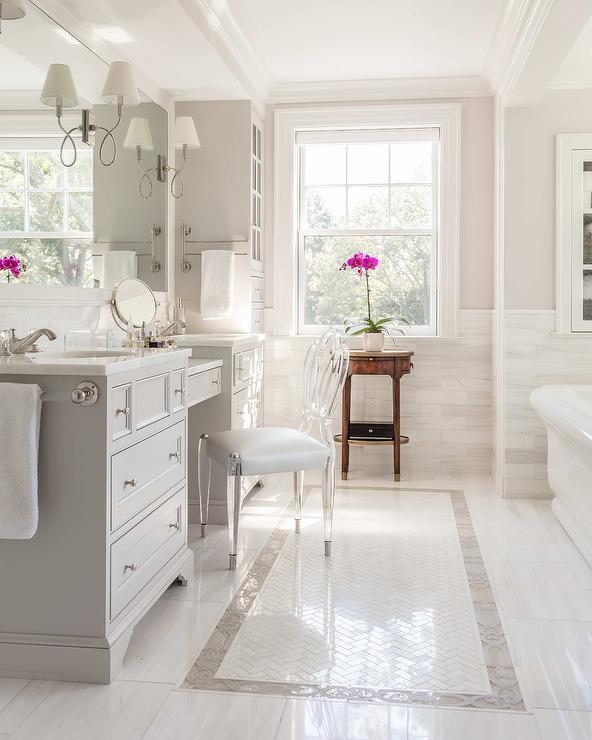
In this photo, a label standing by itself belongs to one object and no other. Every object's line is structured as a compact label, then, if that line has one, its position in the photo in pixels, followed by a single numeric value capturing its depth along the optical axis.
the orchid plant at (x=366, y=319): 5.07
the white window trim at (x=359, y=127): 5.19
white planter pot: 5.02
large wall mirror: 2.91
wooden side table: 4.93
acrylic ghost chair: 3.32
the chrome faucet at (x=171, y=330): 4.06
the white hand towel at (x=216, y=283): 4.88
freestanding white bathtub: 3.38
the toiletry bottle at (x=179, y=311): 4.83
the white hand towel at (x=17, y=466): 2.15
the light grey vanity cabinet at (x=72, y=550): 2.22
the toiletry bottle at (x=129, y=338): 3.45
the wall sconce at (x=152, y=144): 4.18
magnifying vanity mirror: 3.71
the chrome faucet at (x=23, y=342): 2.49
